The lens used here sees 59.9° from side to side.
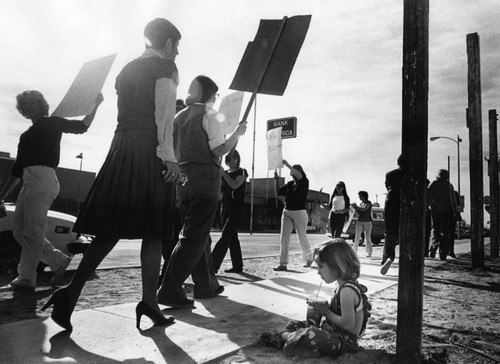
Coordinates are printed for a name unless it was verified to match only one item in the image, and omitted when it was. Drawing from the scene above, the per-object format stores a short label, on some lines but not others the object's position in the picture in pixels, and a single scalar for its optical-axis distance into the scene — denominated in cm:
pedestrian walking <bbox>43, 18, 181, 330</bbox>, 263
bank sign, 1794
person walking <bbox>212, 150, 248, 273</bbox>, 602
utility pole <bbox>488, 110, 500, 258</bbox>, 1295
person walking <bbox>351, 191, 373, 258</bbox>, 1007
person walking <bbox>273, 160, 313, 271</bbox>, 693
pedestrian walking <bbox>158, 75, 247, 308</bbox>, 335
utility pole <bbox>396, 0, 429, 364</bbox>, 229
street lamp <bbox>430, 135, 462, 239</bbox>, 4314
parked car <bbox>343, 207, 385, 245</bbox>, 2039
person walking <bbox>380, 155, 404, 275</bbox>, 679
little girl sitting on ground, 234
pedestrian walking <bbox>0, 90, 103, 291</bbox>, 401
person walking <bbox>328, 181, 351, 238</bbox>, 900
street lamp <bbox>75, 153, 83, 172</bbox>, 4262
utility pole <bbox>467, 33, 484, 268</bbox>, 852
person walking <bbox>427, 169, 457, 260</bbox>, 950
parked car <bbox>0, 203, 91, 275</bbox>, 526
